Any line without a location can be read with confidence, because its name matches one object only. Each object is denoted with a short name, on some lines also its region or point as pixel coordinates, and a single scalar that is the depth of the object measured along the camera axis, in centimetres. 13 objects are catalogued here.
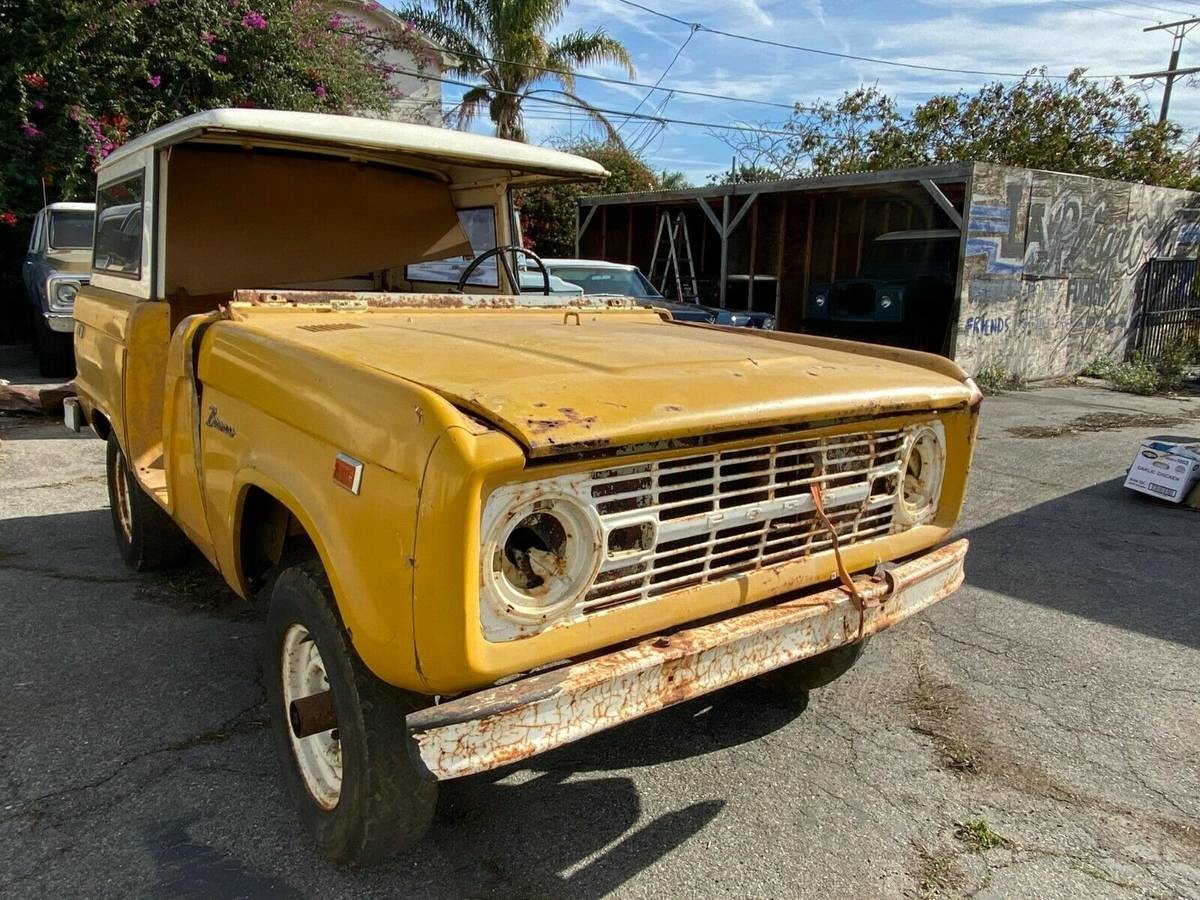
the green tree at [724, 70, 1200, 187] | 1681
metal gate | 1395
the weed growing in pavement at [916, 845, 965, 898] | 229
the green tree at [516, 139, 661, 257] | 1775
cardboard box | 576
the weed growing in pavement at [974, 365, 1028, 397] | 1145
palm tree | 1811
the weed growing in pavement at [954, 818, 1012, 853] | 246
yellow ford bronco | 176
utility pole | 2410
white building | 1795
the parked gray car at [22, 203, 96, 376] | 891
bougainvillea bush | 1144
